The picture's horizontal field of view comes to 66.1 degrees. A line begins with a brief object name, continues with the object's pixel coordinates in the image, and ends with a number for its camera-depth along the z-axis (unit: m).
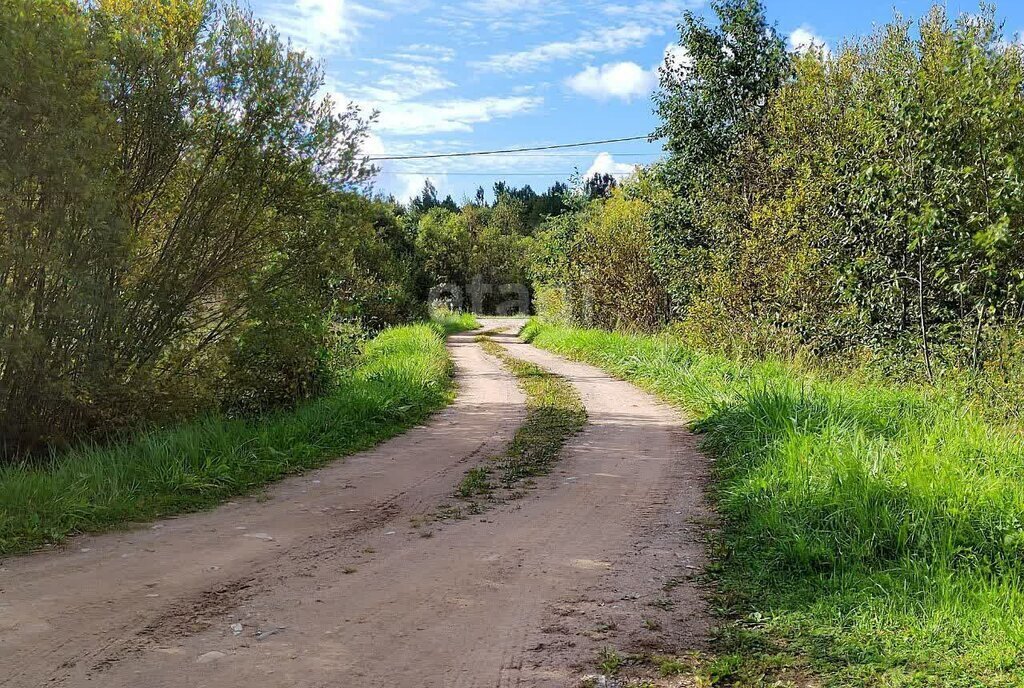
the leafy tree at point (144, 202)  7.39
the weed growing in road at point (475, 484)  7.11
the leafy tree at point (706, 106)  18.14
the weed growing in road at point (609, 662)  3.63
